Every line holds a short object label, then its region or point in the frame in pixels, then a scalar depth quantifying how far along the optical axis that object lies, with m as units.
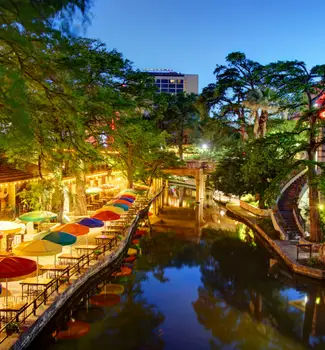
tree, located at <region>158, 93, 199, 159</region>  55.50
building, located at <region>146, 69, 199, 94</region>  168.20
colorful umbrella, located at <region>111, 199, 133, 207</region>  30.06
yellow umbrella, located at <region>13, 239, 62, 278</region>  14.04
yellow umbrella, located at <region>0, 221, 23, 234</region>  17.02
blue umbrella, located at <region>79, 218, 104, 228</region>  20.70
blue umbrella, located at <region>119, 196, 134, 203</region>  32.10
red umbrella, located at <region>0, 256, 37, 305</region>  11.80
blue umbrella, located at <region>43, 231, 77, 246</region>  16.25
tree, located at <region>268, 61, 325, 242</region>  21.33
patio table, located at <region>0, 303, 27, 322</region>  11.72
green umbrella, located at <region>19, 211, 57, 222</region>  20.08
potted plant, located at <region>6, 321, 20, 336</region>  11.03
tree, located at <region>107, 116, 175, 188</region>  26.16
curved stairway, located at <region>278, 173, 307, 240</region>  28.26
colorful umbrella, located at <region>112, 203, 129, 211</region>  27.74
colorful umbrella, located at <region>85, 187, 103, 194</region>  34.43
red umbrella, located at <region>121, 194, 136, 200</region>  34.08
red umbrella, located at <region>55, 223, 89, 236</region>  18.72
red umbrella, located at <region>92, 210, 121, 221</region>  23.83
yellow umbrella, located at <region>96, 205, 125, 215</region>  25.99
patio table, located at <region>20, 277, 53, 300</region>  14.02
